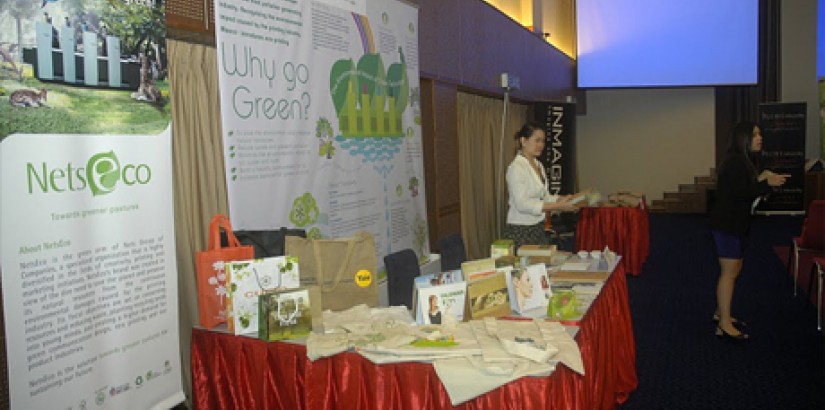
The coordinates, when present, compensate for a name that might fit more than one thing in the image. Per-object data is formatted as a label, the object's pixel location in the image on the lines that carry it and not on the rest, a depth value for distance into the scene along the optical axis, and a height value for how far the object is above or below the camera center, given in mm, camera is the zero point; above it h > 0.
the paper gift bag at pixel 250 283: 2204 -372
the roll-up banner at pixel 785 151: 10477 +140
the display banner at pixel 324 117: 2850 +293
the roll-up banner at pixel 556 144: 7770 +270
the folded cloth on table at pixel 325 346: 2035 -544
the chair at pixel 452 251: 3410 -439
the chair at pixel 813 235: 5090 -604
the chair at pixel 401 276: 2969 -486
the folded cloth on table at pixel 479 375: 1791 -575
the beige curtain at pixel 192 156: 2597 +85
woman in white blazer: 3553 -157
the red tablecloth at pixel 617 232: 6082 -637
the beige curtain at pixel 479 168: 5902 +6
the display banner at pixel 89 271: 1888 -294
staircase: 11406 -644
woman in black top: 3664 -193
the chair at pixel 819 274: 4095 -737
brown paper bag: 2494 -369
